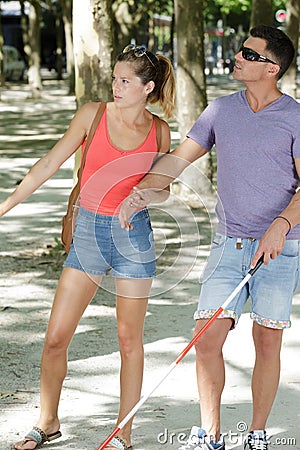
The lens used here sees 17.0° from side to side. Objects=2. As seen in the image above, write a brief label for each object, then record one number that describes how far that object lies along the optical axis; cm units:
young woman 464
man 452
